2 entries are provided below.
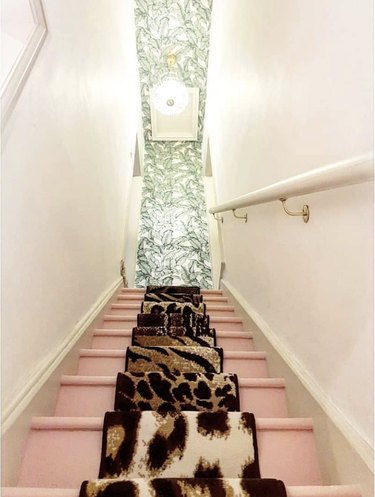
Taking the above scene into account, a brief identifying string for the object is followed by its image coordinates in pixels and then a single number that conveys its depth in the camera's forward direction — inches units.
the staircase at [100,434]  41.8
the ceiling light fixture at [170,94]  194.5
